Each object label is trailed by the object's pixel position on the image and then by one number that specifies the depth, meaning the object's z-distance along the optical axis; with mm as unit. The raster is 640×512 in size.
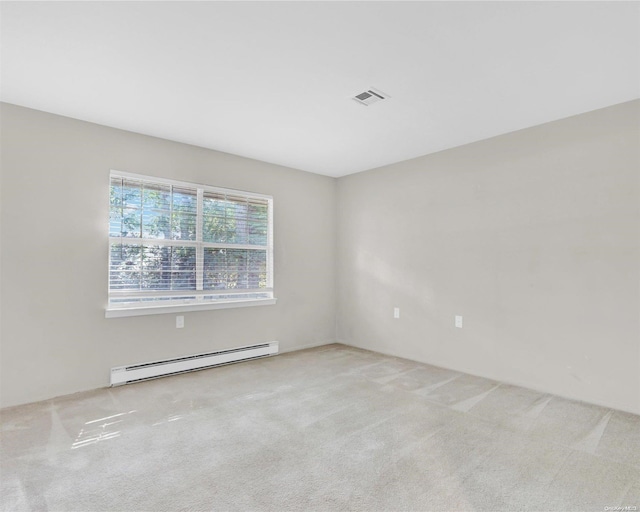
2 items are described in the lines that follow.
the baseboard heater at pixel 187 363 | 3211
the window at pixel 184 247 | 3299
